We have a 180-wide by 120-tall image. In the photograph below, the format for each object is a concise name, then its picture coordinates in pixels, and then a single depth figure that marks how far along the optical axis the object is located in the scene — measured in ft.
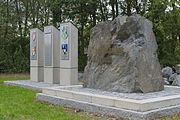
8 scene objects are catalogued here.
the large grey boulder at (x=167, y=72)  55.30
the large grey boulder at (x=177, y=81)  47.19
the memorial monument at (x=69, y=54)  40.63
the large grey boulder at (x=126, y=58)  26.73
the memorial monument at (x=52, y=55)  44.65
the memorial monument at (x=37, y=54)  48.60
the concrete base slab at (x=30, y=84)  39.92
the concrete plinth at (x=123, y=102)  19.98
